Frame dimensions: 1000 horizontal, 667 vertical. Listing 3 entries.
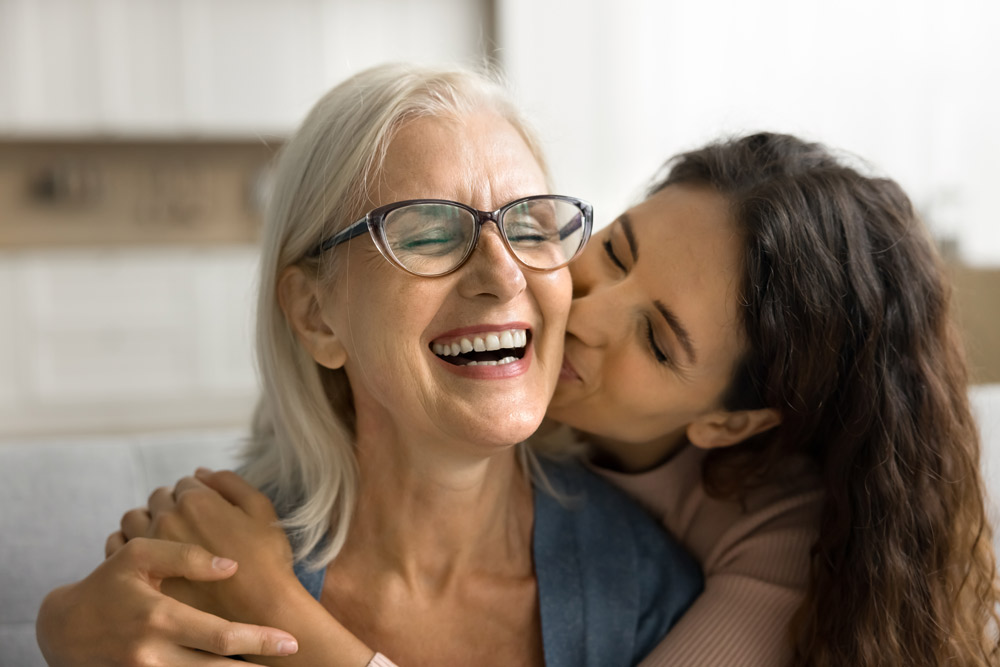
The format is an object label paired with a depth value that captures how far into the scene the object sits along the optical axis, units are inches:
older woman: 51.4
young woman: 55.2
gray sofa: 61.2
